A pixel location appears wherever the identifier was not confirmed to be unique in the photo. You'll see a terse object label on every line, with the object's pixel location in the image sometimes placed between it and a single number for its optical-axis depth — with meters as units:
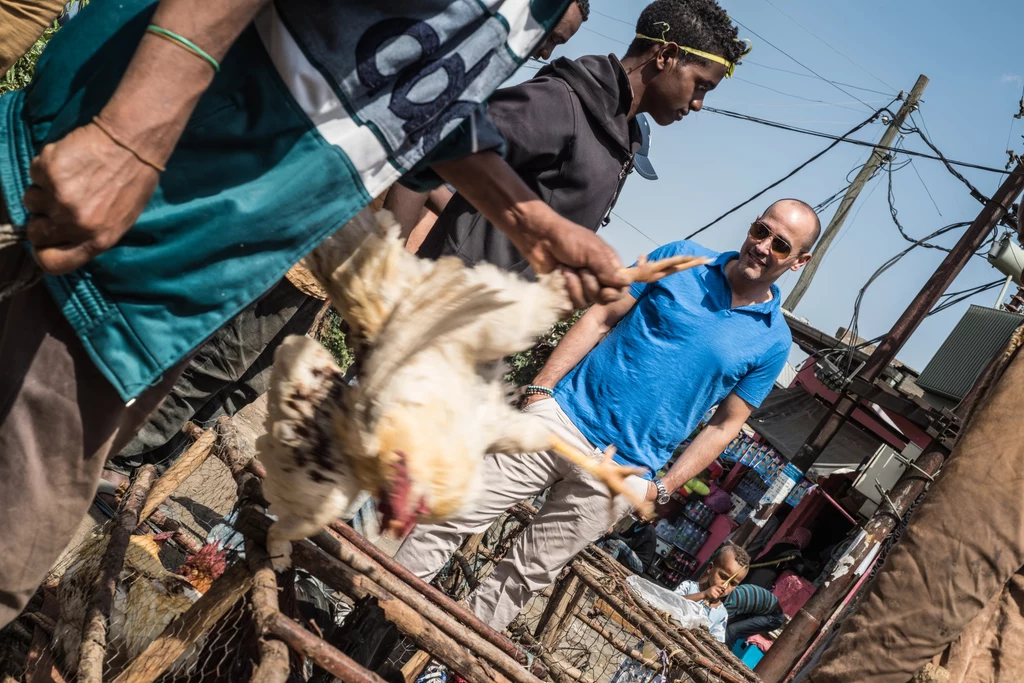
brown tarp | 2.13
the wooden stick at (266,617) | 1.33
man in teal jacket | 1.07
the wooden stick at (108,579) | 1.59
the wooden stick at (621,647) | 2.72
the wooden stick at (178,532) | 2.58
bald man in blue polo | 3.07
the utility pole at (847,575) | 5.93
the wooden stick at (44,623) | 2.09
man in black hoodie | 2.52
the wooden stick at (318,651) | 1.38
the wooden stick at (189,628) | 1.60
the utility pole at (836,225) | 15.58
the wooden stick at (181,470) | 2.39
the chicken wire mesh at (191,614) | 1.71
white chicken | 1.38
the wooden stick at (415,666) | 2.14
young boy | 5.18
